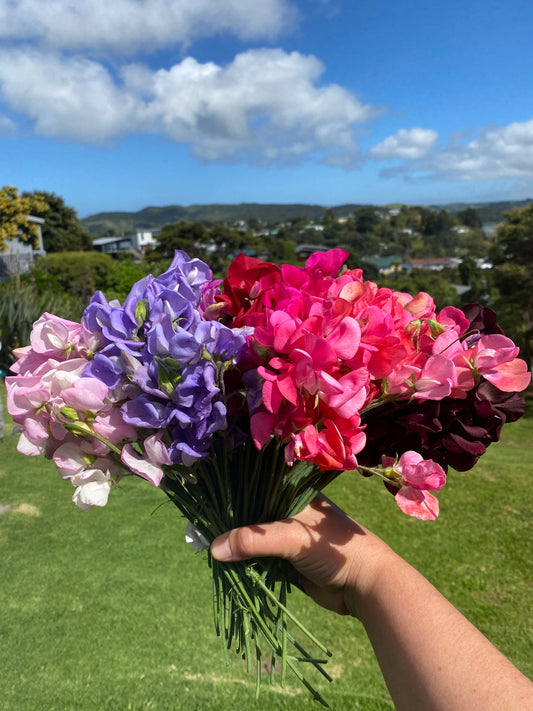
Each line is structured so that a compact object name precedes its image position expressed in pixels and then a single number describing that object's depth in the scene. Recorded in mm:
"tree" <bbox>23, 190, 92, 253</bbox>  49906
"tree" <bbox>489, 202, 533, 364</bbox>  19250
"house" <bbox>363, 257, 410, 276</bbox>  81662
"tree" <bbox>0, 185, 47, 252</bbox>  16797
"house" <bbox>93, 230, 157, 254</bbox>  88138
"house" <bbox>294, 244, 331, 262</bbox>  70088
